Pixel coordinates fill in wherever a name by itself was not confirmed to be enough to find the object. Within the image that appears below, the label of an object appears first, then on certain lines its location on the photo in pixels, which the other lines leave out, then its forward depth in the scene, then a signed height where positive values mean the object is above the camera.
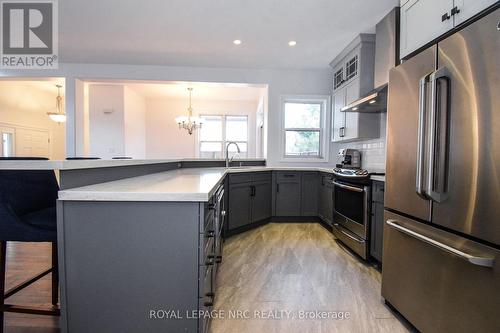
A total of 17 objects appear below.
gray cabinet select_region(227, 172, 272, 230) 3.32 -0.54
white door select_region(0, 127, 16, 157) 5.52 +0.36
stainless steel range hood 2.77 +0.67
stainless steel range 2.57 -0.52
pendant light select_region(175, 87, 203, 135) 5.85 +0.85
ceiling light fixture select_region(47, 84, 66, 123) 5.25 +0.84
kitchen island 1.11 -0.44
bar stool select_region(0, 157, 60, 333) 1.21 -0.30
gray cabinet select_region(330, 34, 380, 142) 3.29 +1.04
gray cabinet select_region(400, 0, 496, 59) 1.41 +0.89
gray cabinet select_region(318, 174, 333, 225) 3.60 -0.56
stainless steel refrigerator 1.09 -0.11
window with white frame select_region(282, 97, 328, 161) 4.57 +0.57
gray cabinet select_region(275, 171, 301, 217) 4.12 -0.52
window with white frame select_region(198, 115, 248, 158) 7.39 +0.74
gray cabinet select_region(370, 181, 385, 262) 2.38 -0.56
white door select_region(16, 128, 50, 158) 6.04 +0.37
